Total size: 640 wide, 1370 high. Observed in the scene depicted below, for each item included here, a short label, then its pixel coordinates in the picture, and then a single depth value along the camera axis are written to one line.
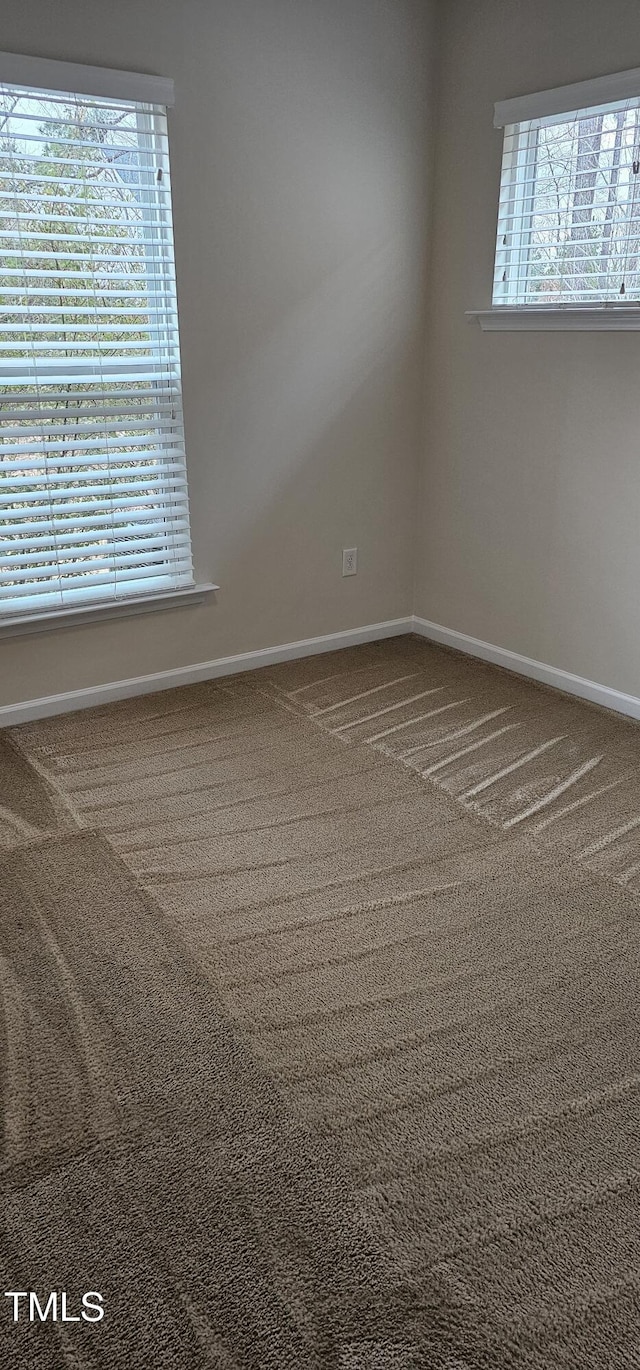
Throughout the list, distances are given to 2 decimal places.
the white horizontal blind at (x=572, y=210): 2.88
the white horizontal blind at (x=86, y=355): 2.75
